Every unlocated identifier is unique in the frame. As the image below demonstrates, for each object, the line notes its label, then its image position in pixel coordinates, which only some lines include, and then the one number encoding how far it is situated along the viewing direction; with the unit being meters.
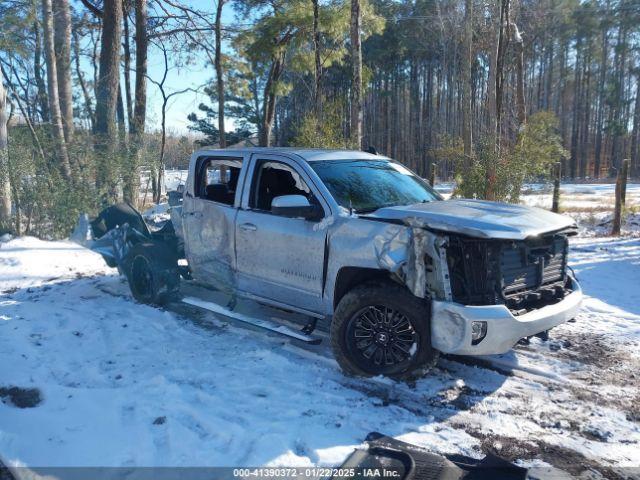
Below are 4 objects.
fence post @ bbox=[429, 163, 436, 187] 16.05
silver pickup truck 3.93
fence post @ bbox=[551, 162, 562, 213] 13.25
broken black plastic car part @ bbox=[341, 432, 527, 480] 3.02
